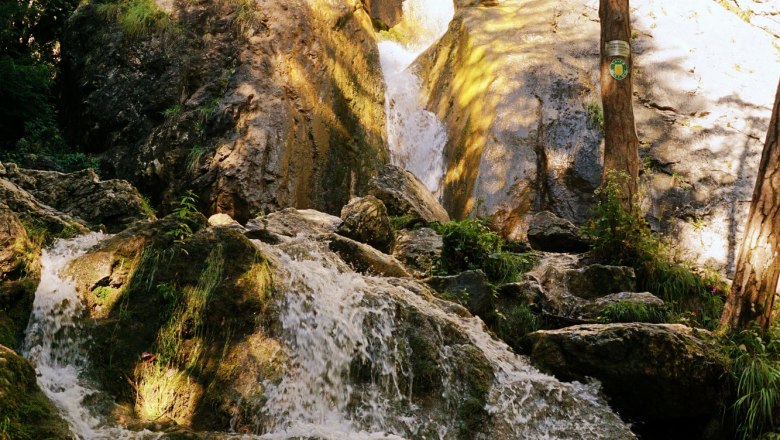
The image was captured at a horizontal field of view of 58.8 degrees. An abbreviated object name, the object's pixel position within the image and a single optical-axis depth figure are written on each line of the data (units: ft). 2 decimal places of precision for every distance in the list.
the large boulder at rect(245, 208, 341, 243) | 27.04
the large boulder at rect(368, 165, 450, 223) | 31.65
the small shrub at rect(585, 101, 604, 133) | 37.60
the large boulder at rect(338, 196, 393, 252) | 27.17
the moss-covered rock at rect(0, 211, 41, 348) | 16.61
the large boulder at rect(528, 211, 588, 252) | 31.17
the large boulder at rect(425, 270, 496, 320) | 23.68
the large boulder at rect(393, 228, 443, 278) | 27.17
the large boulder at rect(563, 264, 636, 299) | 26.35
